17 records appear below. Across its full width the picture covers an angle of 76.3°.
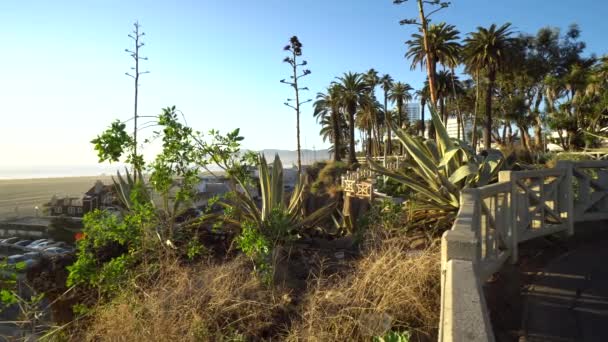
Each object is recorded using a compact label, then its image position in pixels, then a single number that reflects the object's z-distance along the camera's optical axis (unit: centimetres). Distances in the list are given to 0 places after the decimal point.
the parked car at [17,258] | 2134
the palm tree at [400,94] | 5247
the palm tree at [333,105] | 4125
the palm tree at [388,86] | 5208
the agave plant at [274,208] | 601
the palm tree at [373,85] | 4392
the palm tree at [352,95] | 4003
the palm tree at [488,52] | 3216
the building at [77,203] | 3456
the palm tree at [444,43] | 3022
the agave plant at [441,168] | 602
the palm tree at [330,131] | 5773
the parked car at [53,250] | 2444
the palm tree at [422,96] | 4833
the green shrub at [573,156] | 1949
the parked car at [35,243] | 2764
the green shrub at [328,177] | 3185
